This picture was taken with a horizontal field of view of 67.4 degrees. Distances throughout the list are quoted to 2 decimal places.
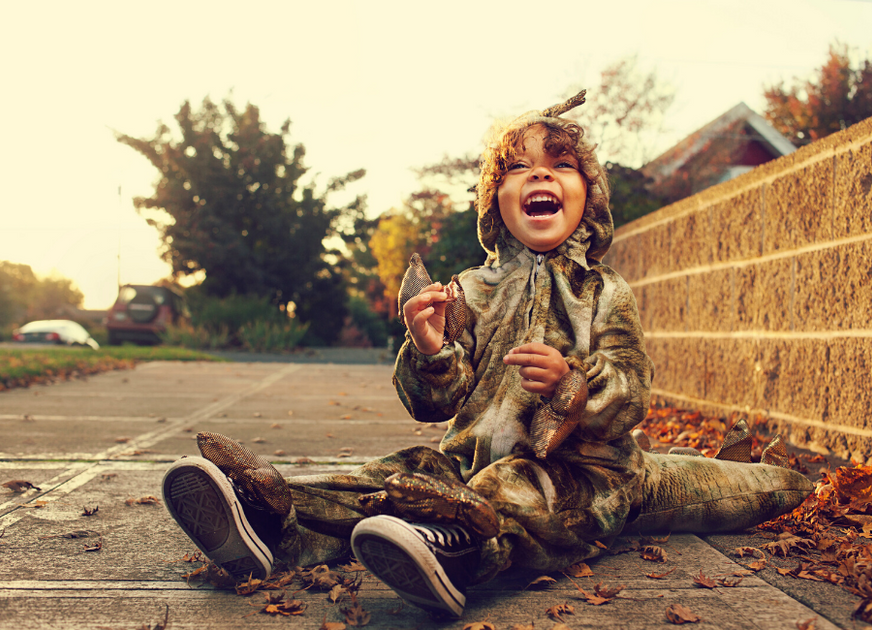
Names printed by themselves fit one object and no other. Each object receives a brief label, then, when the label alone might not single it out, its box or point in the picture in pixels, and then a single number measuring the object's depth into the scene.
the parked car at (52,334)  22.42
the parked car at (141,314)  17.92
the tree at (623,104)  15.77
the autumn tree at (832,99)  21.81
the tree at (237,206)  18.95
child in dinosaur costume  1.69
